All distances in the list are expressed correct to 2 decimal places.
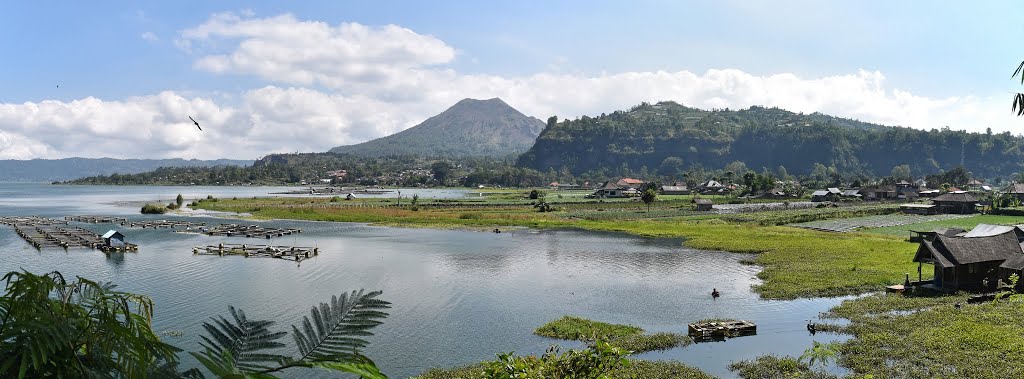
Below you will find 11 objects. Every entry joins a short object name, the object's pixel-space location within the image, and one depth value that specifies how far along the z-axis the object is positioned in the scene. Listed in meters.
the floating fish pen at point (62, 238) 63.42
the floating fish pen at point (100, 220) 91.19
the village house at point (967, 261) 37.81
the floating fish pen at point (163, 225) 85.93
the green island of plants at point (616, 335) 28.73
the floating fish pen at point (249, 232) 76.21
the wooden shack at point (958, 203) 103.12
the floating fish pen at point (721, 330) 30.48
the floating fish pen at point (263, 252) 57.69
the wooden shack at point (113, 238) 60.50
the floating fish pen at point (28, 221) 86.50
